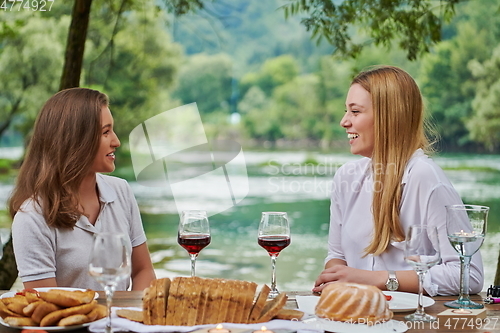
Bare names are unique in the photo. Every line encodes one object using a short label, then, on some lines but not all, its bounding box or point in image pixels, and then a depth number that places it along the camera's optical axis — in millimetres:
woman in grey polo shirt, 2002
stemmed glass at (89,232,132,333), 1262
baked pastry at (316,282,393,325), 1484
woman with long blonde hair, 2129
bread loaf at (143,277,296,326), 1467
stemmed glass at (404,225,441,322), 1484
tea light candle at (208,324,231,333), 1386
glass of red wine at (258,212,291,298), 1803
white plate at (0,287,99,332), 1420
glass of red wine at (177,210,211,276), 1802
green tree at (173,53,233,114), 20234
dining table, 1482
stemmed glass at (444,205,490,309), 1662
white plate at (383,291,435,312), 1626
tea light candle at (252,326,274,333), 1387
